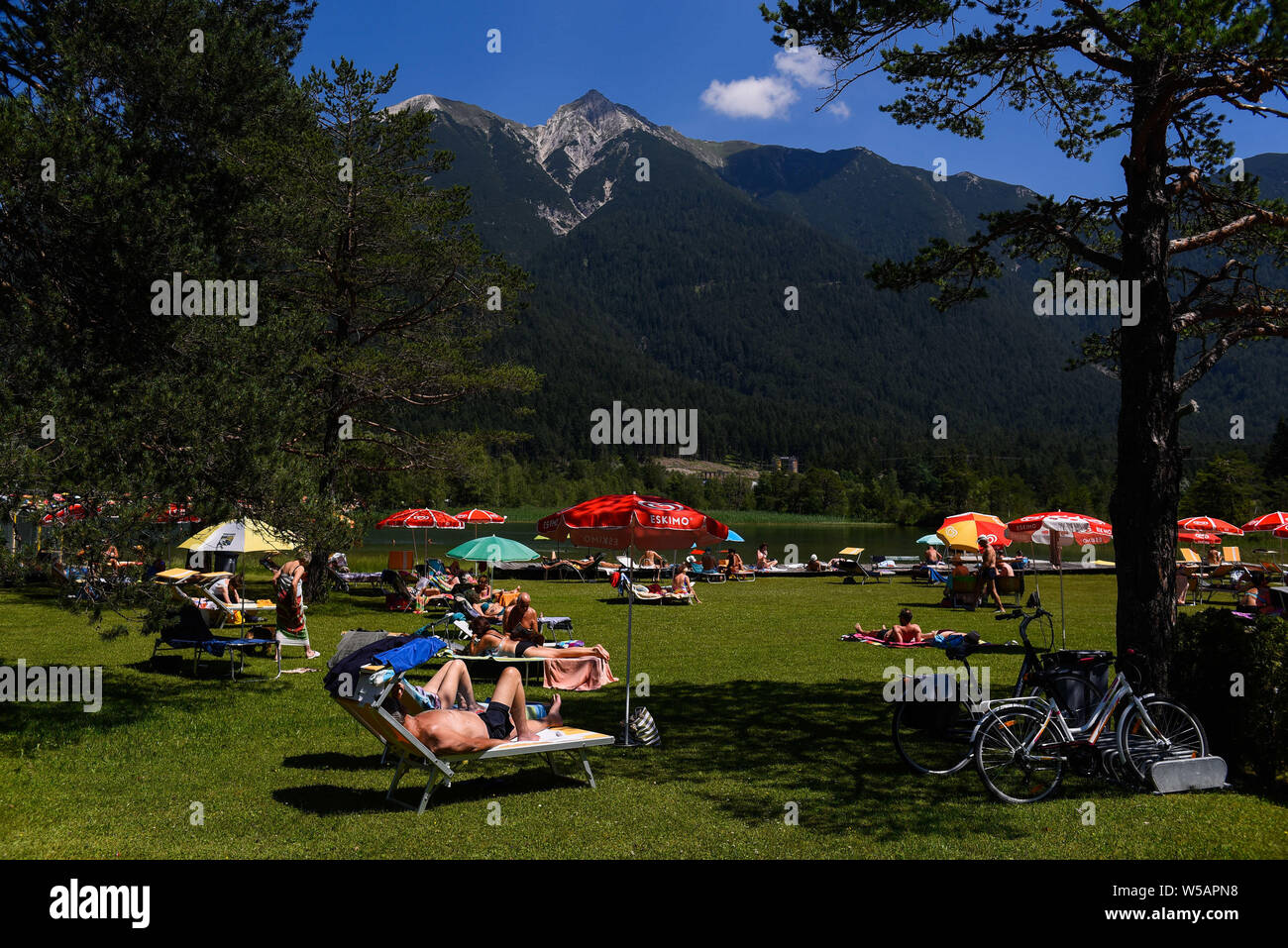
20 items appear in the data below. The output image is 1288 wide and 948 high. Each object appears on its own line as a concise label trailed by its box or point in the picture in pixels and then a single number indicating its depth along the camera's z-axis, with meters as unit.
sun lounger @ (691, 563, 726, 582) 32.66
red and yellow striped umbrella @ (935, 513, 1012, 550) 23.72
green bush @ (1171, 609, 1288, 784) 7.33
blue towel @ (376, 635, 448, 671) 6.62
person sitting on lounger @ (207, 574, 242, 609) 19.22
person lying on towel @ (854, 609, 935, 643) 16.25
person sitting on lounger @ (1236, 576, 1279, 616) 18.23
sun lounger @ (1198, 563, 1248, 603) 28.36
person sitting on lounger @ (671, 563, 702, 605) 24.47
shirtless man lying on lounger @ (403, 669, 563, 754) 6.68
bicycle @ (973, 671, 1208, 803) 7.00
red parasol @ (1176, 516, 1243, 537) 30.09
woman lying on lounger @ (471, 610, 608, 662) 11.91
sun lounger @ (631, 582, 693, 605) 24.39
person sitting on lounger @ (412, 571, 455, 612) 21.61
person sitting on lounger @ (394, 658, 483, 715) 7.09
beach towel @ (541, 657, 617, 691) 12.11
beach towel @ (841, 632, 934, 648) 15.98
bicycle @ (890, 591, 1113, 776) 7.40
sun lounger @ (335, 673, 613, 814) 6.45
